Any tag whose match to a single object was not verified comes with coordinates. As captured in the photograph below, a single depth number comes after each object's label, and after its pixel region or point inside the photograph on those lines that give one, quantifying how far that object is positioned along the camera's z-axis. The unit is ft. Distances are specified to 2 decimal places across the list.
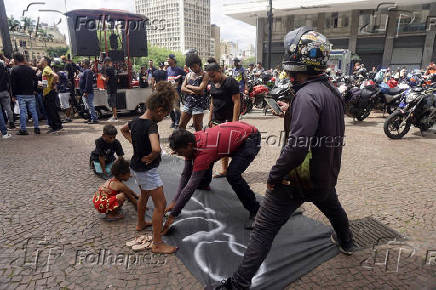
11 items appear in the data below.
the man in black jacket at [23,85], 23.06
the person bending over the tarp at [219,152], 8.64
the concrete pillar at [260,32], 123.75
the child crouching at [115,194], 10.82
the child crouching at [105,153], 14.75
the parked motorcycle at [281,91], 29.89
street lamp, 61.05
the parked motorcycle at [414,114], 22.22
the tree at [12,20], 190.86
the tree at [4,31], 31.08
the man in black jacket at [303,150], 5.93
